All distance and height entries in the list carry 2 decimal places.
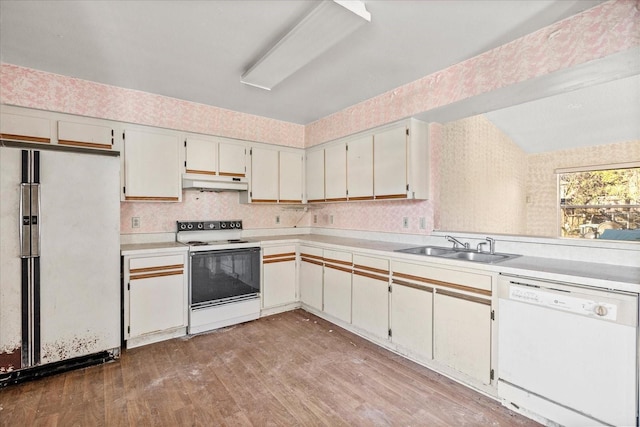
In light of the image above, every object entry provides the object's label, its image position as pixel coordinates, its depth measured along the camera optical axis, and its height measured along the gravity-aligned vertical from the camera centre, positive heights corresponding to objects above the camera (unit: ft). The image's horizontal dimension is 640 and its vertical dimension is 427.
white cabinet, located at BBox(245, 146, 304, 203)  13.16 +1.59
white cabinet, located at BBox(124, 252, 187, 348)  9.40 -2.91
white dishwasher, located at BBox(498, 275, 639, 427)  5.10 -2.71
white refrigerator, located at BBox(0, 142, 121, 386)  7.48 -1.34
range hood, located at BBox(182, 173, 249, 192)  11.48 +1.09
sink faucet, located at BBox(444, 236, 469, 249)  9.13 -1.00
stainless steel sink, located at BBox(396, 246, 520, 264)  8.18 -1.31
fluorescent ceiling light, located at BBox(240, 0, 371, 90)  6.00 +4.02
